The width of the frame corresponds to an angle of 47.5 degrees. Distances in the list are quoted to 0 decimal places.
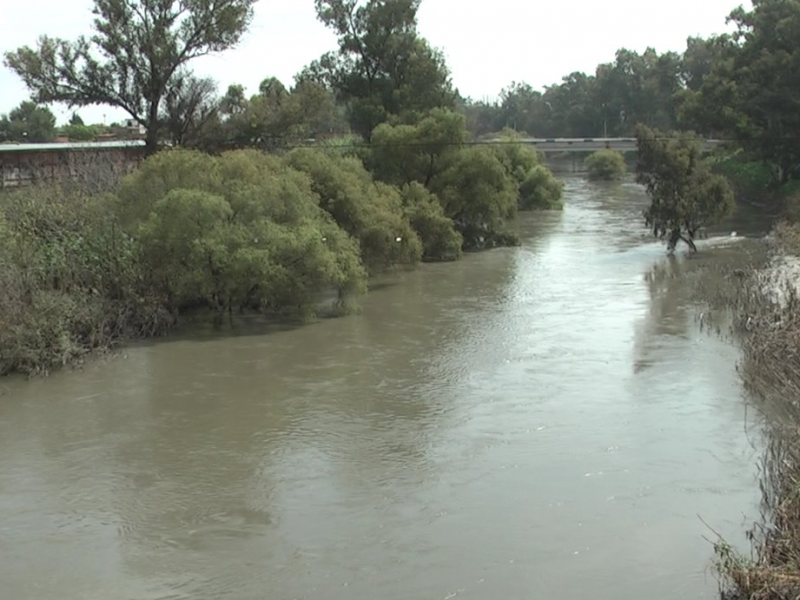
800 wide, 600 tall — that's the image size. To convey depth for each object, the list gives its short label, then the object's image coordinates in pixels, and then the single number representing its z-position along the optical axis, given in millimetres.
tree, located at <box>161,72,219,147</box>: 34750
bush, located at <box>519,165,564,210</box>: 48594
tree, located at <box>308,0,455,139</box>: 43625
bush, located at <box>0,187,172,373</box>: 17281
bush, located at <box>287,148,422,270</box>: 25703
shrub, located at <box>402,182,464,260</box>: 30812
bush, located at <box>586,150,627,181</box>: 70438
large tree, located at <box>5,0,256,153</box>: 32344
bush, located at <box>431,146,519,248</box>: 33250
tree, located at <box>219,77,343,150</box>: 35562
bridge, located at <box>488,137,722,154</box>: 60031
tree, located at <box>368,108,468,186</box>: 34062
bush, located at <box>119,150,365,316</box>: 20344
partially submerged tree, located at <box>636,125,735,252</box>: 29422
